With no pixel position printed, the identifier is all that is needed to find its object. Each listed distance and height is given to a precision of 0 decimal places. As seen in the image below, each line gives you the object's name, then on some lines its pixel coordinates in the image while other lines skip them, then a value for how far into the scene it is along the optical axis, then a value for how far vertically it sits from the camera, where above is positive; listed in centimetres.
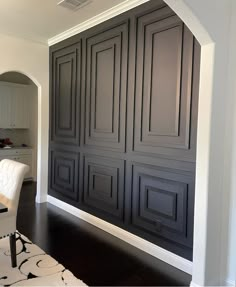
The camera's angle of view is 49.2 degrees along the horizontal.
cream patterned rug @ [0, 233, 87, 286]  220 -133
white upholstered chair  233 -67
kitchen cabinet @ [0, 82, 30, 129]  589 +45
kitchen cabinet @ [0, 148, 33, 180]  577 -69
